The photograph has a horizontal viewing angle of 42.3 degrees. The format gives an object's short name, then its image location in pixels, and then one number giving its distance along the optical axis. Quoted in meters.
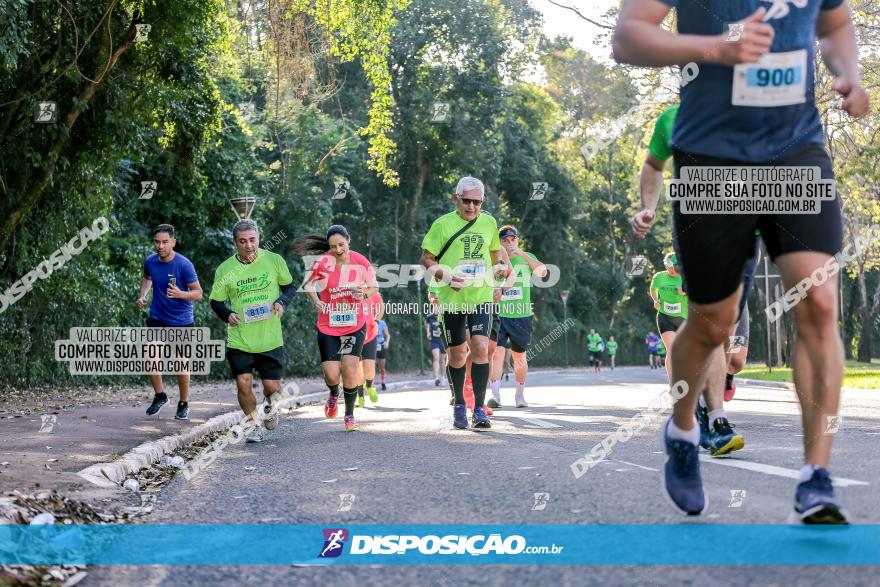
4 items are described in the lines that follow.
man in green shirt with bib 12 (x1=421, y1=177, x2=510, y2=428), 10.44
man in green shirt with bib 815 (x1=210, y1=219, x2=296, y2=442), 10.70
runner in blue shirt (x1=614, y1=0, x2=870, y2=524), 4.10
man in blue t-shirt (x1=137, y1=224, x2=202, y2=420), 12.76
